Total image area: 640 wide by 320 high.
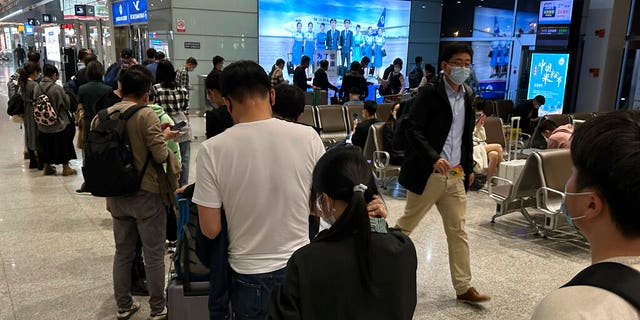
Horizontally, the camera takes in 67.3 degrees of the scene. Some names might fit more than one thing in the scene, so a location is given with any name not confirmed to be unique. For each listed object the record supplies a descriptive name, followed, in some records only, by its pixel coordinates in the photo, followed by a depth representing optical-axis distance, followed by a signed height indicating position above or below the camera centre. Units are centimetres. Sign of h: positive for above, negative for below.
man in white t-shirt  179 -46
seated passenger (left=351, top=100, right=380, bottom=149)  702 -89
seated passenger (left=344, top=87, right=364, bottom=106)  960 -67
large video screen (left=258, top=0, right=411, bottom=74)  1367 +99
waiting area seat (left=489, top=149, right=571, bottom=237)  488 -125
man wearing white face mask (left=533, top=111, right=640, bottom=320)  86 -28
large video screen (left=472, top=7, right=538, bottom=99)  1557 +60
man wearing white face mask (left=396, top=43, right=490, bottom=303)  330 -58
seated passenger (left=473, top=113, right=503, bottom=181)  649 -122
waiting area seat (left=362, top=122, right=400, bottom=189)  670 -128
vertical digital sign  1205 -28
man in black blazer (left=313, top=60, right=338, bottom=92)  1195 -40
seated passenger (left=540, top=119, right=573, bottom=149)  590 -86
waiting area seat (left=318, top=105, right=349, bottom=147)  838 -105
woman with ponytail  126 -53
